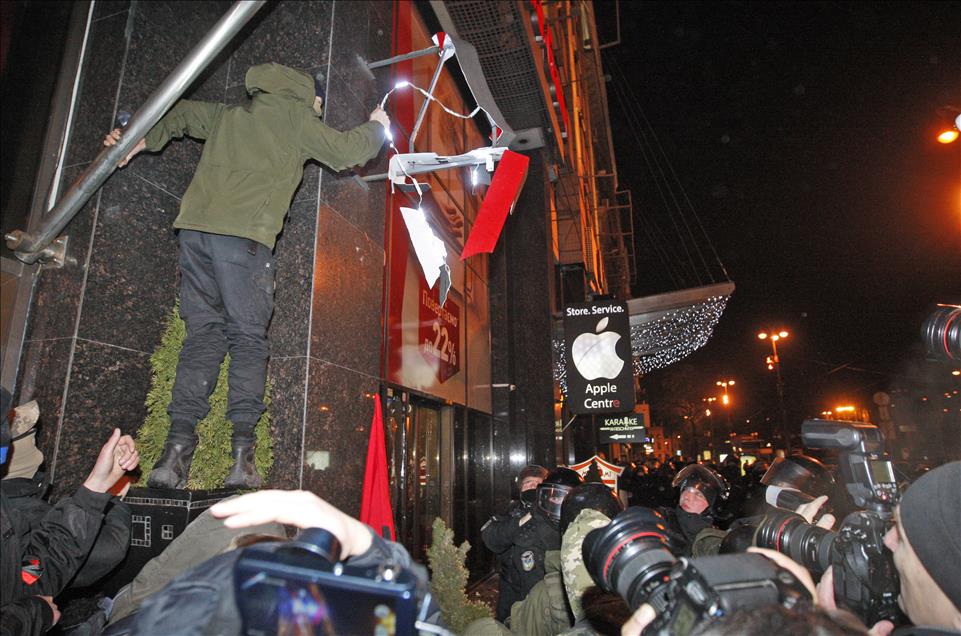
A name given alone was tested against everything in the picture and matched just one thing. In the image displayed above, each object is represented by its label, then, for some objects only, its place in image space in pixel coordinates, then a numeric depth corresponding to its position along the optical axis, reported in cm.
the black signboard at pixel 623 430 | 1493
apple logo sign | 1006
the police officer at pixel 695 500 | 479
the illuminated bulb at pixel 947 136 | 705
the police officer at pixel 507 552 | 488
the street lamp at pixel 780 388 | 2164
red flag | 450
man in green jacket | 339
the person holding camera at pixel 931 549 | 154
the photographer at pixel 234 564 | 111
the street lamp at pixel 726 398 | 5952
